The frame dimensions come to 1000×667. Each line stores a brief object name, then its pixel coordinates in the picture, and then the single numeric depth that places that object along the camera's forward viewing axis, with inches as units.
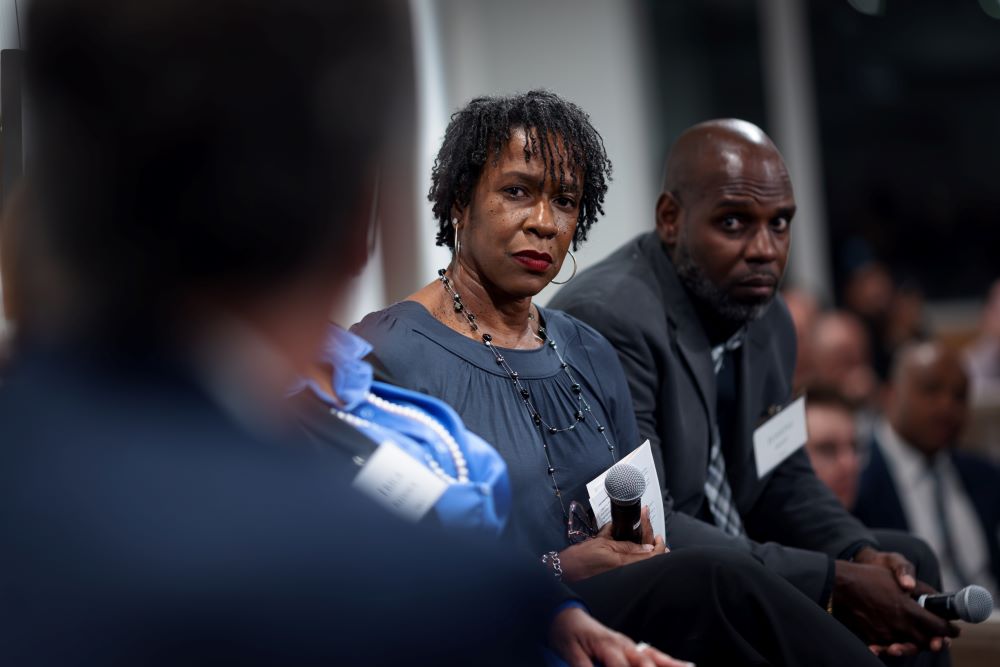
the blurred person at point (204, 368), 56.2
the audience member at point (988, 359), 470.6
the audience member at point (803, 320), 356.2
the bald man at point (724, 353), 176.4
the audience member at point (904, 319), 494.6
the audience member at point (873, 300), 491.5
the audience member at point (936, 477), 280.5
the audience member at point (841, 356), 391.5
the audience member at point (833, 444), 274.4
